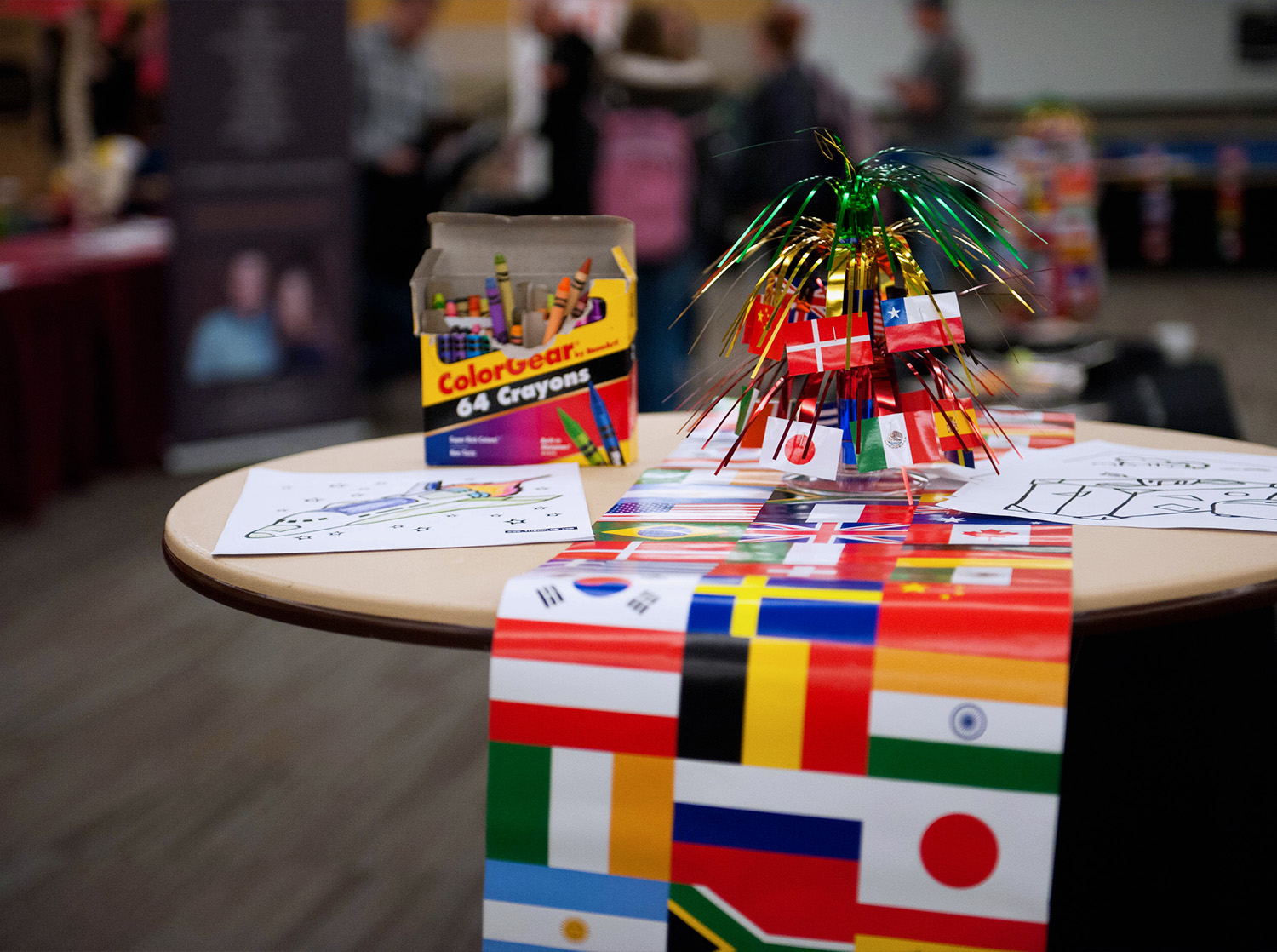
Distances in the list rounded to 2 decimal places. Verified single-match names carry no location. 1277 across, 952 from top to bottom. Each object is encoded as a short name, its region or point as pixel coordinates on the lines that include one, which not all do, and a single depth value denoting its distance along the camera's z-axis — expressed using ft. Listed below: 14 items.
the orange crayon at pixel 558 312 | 3.44
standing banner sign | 11.29
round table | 2.35
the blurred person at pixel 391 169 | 14.07
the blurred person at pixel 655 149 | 11.13
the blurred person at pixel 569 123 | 11.37
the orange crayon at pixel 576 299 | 3.45
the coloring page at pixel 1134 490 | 2.83
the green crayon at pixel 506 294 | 3.45
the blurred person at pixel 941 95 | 17.02
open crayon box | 3.45
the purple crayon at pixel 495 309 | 3.44
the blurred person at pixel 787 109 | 12.14
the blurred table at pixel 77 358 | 10.04
